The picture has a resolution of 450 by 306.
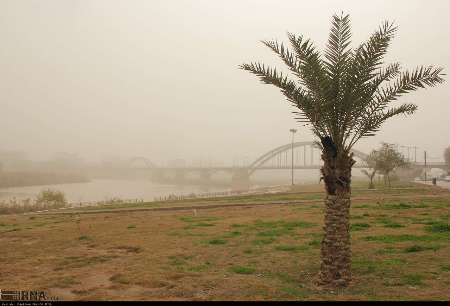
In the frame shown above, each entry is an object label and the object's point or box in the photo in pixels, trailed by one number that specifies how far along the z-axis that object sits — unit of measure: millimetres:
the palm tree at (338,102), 9438
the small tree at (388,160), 46312
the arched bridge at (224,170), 136375
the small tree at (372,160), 50025
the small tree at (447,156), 111262
